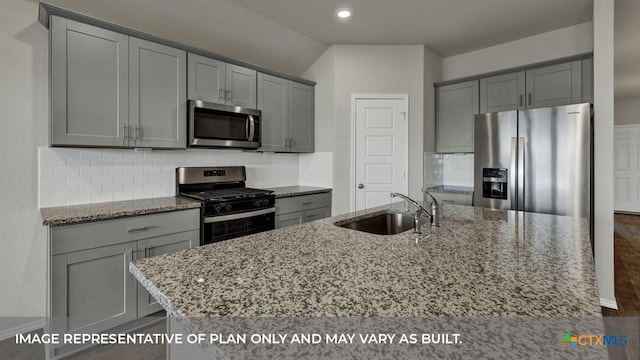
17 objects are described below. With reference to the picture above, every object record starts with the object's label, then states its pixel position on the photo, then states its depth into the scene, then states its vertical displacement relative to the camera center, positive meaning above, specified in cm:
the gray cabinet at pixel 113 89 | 214 +67
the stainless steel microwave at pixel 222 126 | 283 +50
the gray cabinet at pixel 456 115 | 380 +78
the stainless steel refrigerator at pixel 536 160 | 273 +18
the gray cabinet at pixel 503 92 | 347 +97
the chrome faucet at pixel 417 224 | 147 -21
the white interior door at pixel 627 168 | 667 +24
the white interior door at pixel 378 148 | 383 +37
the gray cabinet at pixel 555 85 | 317 +97
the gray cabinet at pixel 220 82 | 285 +92
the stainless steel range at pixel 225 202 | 265 -21
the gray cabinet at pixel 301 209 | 331 -34
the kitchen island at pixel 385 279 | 73 -29
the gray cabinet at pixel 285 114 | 351 +76
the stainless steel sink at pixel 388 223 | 197 -28
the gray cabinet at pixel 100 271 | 194 -60
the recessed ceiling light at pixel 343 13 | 304 +161
